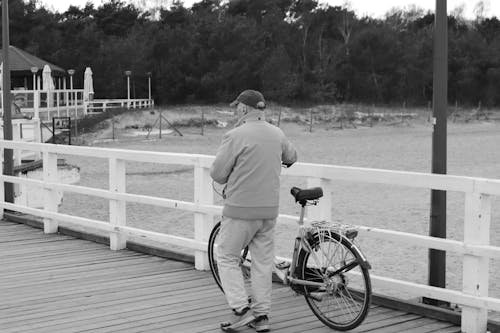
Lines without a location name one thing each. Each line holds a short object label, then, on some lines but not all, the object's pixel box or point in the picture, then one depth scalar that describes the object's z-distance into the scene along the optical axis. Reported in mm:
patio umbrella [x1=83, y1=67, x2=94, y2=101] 75020
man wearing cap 8029
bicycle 7993
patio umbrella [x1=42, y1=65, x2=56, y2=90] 60906
